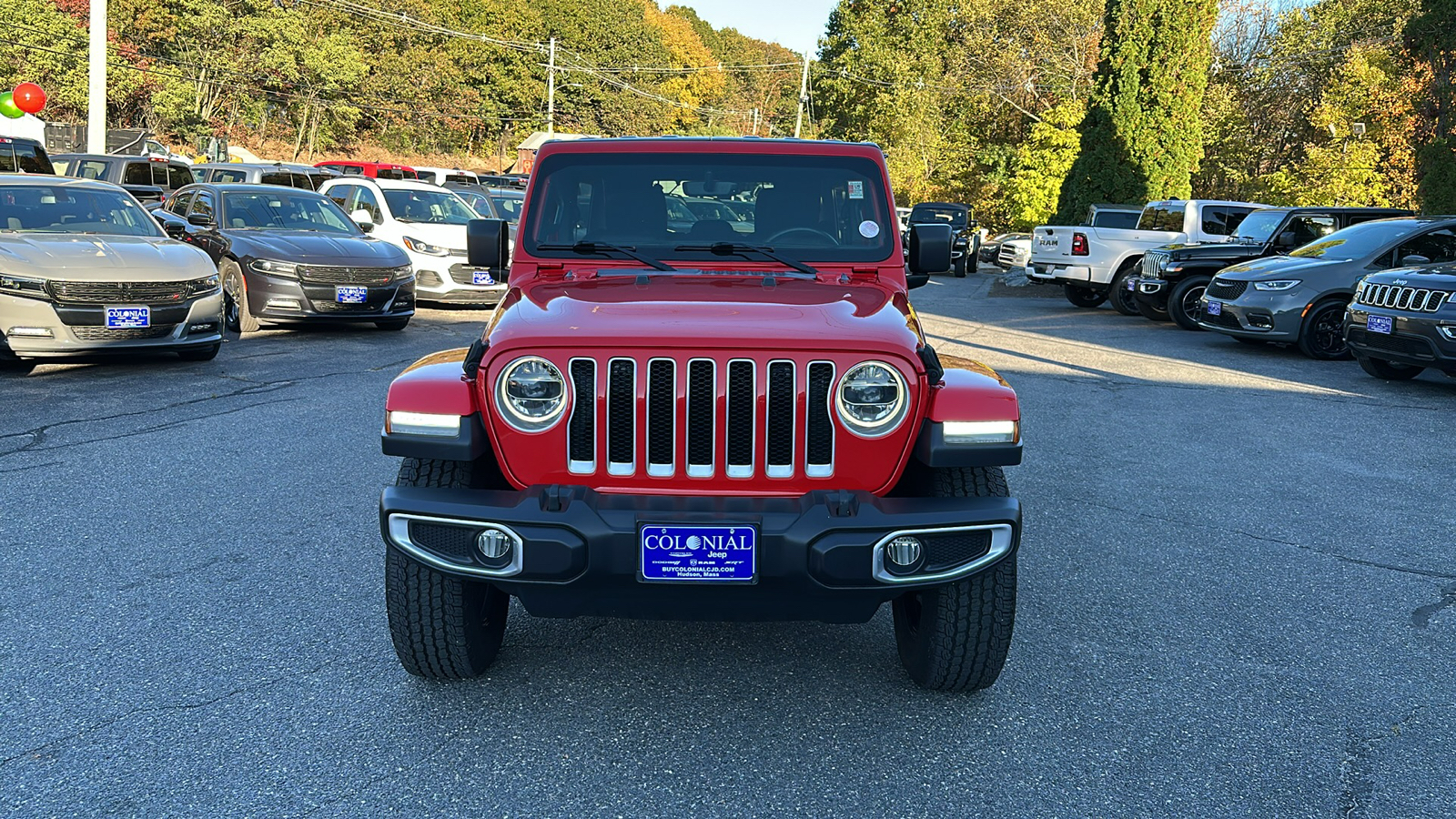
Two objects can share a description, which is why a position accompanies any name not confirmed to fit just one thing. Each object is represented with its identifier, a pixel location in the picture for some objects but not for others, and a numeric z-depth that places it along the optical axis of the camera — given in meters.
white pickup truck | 18.20
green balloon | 28.72
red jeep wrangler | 3.18
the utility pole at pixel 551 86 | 55.03
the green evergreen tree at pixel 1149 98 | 23.62
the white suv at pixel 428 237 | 15.62
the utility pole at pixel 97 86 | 21.05
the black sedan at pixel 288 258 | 12.27
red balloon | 27.03
